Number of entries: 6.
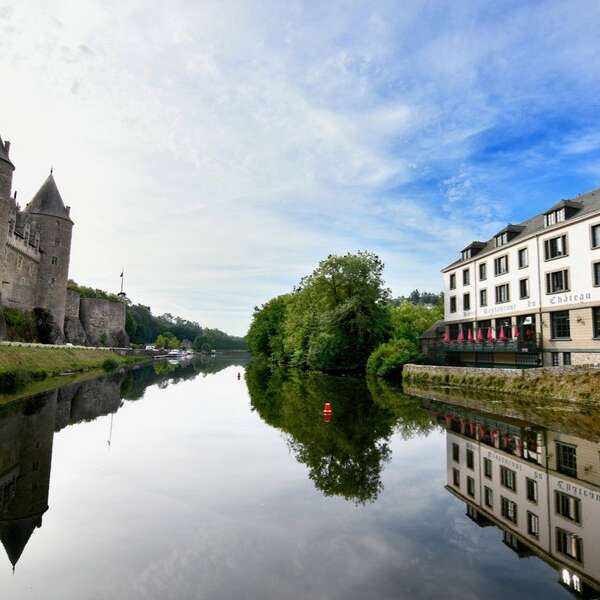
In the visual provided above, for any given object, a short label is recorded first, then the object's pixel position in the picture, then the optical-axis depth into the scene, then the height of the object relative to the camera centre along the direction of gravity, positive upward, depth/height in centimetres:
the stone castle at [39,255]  3741 +966
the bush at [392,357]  3706 -13
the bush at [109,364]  4891 -195
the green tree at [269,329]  6944 +414
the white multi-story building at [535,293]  2444 +445
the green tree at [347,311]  4231 +429
